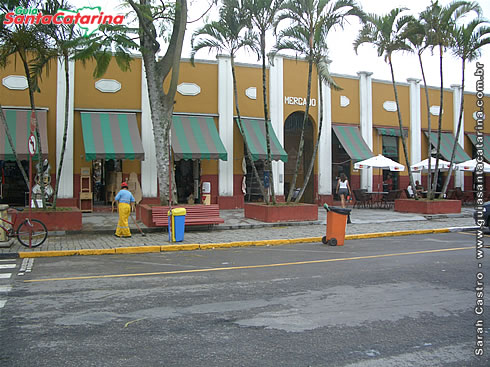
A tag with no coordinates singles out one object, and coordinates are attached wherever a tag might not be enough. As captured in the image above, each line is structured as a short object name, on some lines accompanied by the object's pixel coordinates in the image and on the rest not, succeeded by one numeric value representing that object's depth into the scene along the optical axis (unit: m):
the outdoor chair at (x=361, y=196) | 22.38
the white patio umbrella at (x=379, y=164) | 20.67
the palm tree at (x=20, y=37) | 11.98
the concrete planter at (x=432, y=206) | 18.94
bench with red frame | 13.62
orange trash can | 11.40
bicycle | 10.57
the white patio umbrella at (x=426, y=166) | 21.72
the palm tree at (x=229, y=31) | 15.49
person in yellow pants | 12.14
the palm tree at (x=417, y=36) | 17.94
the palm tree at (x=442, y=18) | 17.61
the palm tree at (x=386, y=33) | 18.14
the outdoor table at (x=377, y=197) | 23.55
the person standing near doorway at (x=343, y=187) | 19.50
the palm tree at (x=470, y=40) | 17.95
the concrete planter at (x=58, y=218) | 13.05
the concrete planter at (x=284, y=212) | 15.89
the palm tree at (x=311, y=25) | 15.35
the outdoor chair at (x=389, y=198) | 22.77
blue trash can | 11.87
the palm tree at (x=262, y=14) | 15.04
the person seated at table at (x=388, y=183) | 24.95
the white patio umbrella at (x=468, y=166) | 21.75
